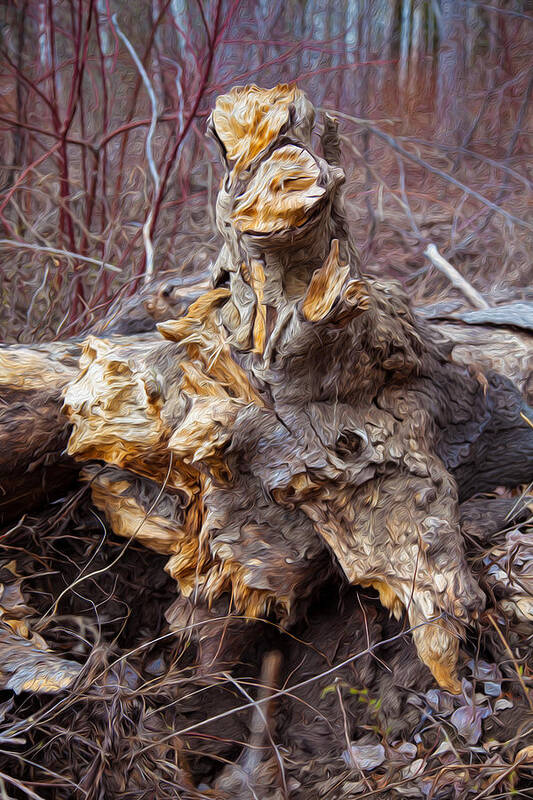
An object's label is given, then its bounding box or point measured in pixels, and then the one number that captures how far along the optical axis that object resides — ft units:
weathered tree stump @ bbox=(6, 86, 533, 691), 4.99
